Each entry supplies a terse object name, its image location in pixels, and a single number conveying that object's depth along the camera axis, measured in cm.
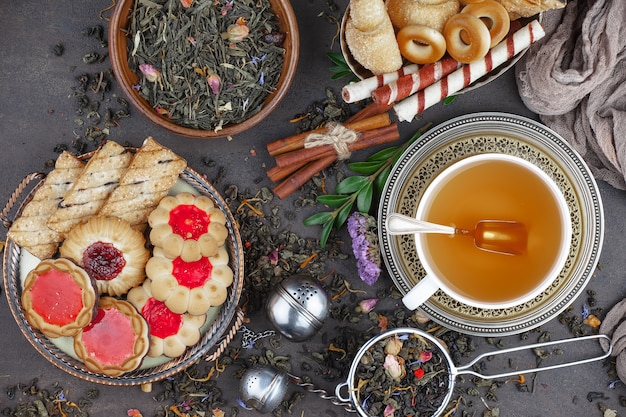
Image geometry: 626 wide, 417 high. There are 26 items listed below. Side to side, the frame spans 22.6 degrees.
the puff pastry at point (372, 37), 105
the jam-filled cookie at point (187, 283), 111
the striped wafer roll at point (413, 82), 108
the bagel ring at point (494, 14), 107
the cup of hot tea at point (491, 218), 105
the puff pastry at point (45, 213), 112
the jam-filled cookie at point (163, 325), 113
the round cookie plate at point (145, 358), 113
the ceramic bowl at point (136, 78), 110
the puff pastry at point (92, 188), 112
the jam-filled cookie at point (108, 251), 110
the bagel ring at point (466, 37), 106
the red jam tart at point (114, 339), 111
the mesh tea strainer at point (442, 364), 115
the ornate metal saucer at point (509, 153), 112
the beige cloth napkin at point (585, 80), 112
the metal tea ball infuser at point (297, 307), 114
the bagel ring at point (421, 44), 107
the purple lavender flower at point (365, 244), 115
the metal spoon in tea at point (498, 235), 108
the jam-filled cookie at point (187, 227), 111
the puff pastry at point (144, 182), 111
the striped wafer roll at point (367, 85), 109
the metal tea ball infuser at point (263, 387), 115
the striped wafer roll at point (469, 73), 108
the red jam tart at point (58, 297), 110
